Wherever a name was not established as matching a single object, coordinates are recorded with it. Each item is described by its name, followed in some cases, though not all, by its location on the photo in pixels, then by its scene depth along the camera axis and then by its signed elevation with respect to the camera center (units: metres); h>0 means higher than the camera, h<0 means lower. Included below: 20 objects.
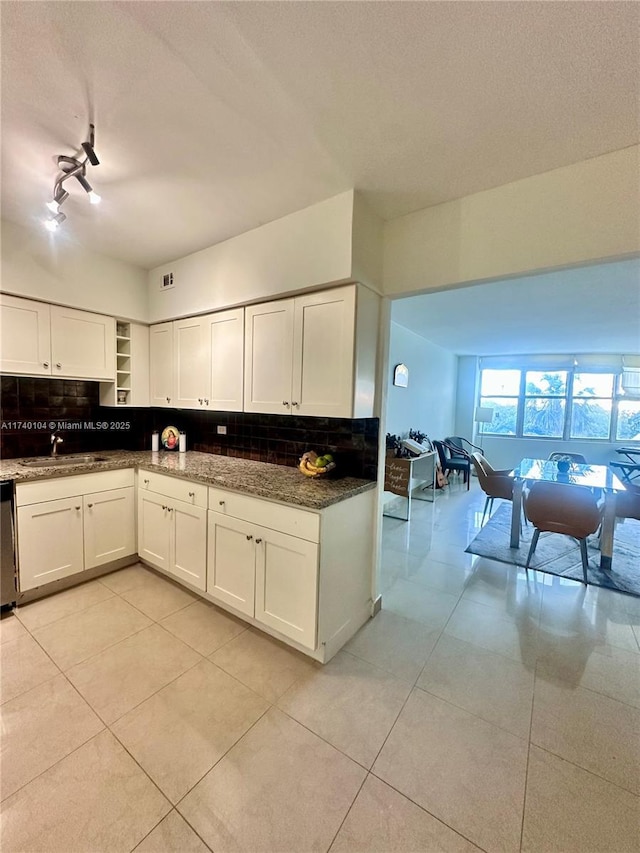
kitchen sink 2.72 -0.58
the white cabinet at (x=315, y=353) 2.07 +0.32
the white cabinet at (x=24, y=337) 2.48 +0.43
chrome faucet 2.89 -0.42
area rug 3.00 -1.49
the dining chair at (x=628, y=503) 3.04 -0.84
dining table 3.14 -0.71
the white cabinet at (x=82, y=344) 2.75 +0.43
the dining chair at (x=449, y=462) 6.26 -1.06
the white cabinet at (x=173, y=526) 2.44 -1.02
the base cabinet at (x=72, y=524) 2.38 -1.01
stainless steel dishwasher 2.28 -1.07
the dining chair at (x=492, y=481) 3.91 -0.87
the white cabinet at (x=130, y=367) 3.23 +0.29
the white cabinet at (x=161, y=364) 3.20 +0.32
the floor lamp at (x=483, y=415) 7.91 -0.20
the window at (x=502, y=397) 7.75 +0.24
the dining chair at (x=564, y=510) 2.89 -0.89
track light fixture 1.52 +1.12
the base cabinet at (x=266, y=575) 1.89 -1.08
